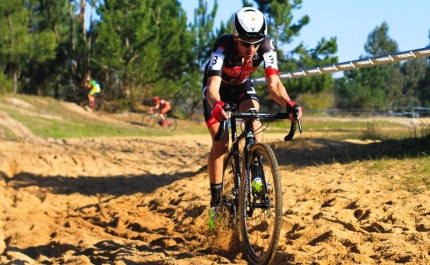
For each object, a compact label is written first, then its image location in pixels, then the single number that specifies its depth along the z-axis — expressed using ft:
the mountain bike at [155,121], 98.17
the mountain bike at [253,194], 14.92
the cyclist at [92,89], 106.63
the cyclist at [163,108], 97.59
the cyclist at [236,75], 16.38
